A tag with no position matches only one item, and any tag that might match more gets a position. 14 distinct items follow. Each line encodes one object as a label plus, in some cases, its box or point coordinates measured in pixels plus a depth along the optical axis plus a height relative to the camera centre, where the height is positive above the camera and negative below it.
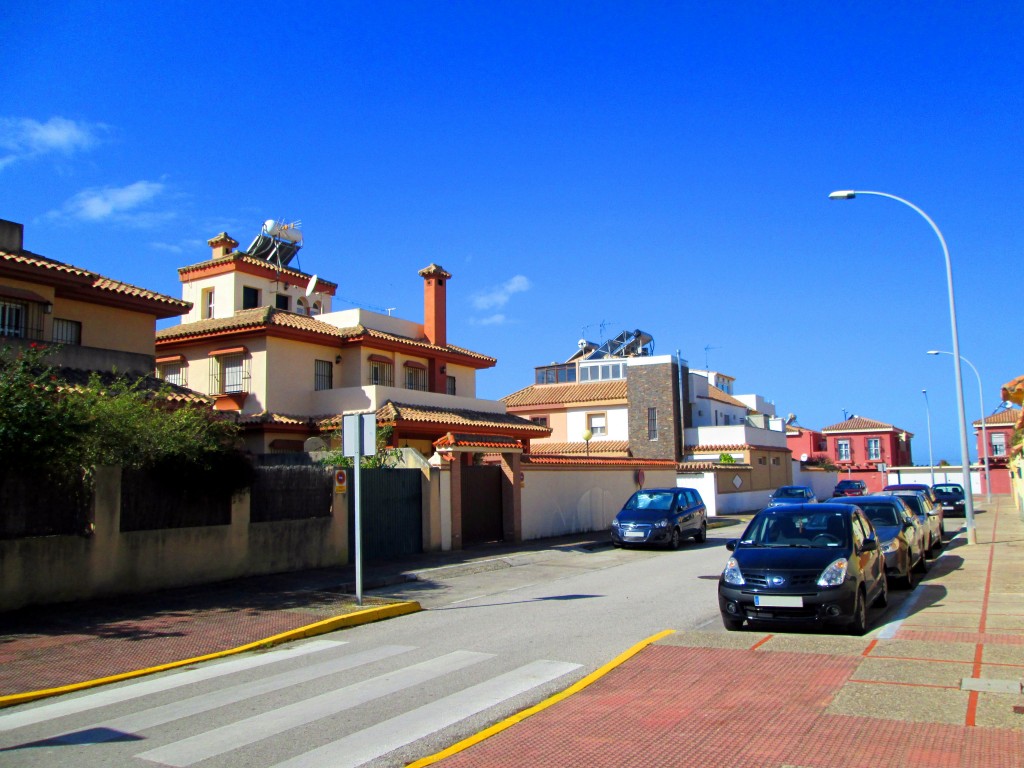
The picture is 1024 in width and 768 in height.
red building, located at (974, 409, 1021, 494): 68.44 +1.16
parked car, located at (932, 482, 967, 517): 38.47 -1.76
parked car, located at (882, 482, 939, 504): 27.19 -0.90
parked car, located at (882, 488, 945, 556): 18.65 -1.32
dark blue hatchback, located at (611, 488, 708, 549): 22.16 -1.38
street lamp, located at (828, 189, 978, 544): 20.06 +1.21
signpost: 12.53 +0.52
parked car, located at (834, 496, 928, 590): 12.97 -1.20
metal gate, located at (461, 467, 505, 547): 21.89 -0.89
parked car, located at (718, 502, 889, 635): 9.43 -1.24
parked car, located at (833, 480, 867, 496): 47.03 -1.41
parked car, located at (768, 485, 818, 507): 34.82 -1.26
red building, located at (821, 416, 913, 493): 76.56 +1.74
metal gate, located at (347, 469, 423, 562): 18.28 -0.89
